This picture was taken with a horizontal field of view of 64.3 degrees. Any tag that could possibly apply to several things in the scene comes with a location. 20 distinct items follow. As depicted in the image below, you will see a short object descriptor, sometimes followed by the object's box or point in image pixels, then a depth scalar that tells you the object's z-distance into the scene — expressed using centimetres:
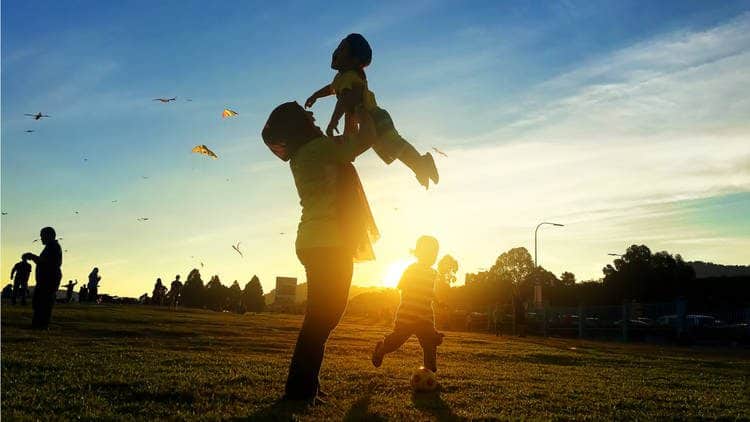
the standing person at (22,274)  2792
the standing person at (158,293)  4866
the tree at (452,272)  8488
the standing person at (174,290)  4131
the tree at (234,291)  8078
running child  737
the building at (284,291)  7356
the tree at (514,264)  11456
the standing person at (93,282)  4297
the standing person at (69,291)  4088
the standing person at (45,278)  1412
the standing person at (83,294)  4425
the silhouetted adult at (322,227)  503
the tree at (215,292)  8229
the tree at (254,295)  8469
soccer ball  615
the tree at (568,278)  12169
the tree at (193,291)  8180
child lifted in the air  488
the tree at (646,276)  8444
